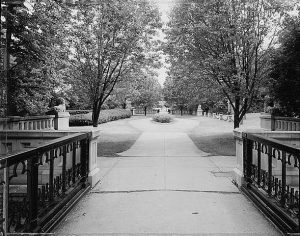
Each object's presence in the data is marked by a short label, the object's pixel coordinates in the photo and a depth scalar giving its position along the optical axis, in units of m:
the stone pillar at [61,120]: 14.59
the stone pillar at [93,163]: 6.31
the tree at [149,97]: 48.88
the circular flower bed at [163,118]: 30.29
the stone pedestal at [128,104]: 48.94
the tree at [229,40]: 12.27
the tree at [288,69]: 10.98
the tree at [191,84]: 14.55
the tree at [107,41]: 13.57
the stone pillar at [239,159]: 6.26
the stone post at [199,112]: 48.72
